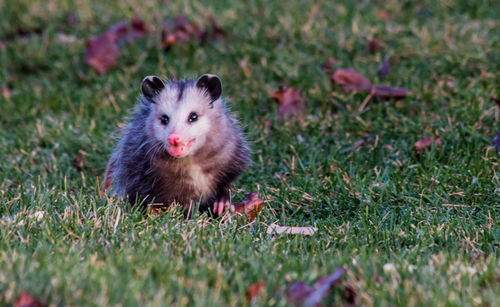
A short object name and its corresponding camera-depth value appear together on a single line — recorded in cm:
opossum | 730
